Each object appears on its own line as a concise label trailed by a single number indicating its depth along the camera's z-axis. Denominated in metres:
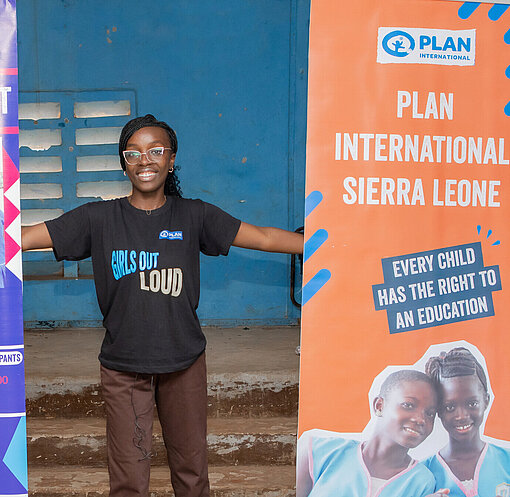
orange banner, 1.94
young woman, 2.36
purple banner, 1.83
